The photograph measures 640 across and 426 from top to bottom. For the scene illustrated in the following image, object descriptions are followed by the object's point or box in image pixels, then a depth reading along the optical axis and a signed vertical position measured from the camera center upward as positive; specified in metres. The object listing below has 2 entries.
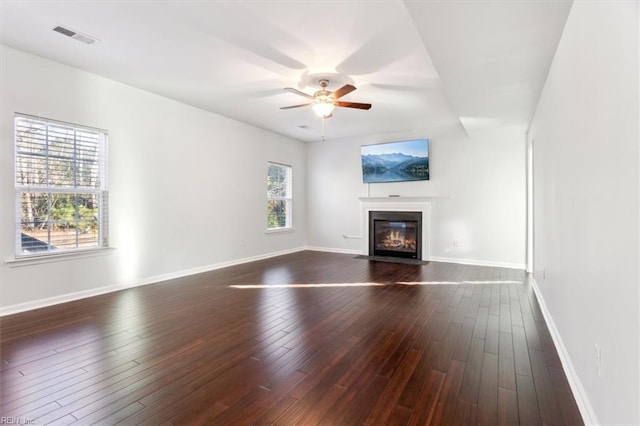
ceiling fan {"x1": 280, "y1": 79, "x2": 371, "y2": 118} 3.91 +1.39
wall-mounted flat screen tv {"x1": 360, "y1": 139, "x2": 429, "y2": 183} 6.56 +1.09
